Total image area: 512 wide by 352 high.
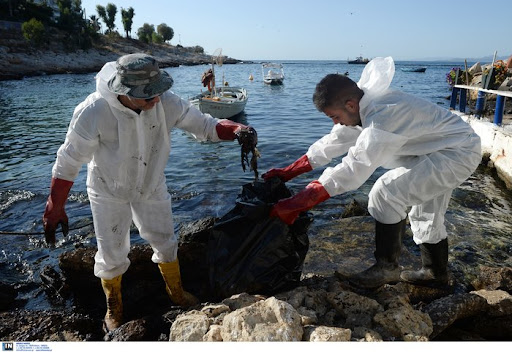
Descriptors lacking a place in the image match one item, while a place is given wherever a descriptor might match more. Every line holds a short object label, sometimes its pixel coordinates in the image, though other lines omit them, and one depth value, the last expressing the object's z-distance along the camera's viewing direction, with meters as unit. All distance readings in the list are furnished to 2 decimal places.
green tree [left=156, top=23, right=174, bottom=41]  119.00
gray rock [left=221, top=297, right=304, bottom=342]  1.99
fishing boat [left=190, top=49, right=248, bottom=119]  16.25
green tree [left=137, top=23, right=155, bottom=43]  96.69
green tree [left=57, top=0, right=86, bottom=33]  68.00
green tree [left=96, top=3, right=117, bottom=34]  88.22
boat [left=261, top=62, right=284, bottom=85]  38.69
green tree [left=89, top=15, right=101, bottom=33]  88.82
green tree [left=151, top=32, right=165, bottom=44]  103.84
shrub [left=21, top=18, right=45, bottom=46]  53.63
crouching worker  2.65
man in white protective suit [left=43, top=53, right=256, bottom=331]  2.48
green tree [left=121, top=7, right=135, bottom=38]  93.06
